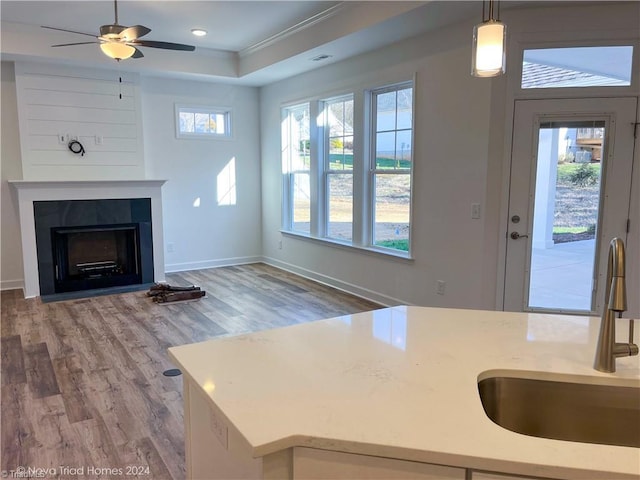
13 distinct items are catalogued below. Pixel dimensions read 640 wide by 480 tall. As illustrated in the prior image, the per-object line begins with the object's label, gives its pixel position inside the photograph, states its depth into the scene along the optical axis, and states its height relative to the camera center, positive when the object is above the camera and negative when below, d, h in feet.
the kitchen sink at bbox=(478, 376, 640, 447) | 4.25 -2.10
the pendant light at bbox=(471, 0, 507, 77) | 5.37 +1.55
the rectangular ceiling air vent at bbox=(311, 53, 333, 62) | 16.58 +4.42
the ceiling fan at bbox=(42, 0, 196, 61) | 11.20 +3.47
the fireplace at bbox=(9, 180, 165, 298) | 17.28 -1.37
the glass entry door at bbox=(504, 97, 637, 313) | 11.61 -0.43
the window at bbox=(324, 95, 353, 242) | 18.02 +0.56
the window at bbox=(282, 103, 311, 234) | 20.54 +0.61
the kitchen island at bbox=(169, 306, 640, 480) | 3.12 -1.73
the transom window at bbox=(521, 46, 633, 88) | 11.39 +2.85
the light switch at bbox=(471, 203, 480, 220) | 12.83 -0.82
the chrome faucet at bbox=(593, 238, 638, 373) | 3.91 -1.14
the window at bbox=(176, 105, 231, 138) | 21.35 +2.71
